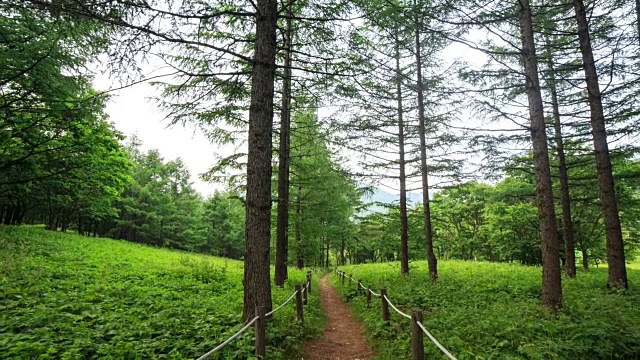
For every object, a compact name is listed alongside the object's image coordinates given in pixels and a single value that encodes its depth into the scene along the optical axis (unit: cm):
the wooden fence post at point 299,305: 804
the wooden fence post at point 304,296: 1057
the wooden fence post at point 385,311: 790
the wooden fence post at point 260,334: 496
